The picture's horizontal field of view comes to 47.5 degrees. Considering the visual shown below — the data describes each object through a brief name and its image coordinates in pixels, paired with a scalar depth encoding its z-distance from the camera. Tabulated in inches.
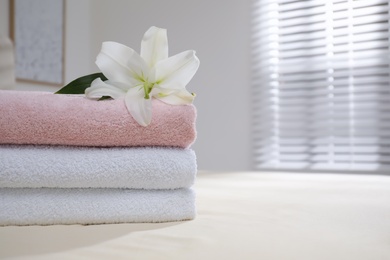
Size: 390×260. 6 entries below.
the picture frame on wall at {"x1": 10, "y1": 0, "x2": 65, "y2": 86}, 103.4
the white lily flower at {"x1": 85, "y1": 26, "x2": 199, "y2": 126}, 28.0
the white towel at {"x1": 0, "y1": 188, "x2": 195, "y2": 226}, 25.6
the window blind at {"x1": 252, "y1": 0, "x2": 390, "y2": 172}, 92.4
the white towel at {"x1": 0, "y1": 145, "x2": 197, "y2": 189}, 24.9
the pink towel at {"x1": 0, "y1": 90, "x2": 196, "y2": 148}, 25.4
